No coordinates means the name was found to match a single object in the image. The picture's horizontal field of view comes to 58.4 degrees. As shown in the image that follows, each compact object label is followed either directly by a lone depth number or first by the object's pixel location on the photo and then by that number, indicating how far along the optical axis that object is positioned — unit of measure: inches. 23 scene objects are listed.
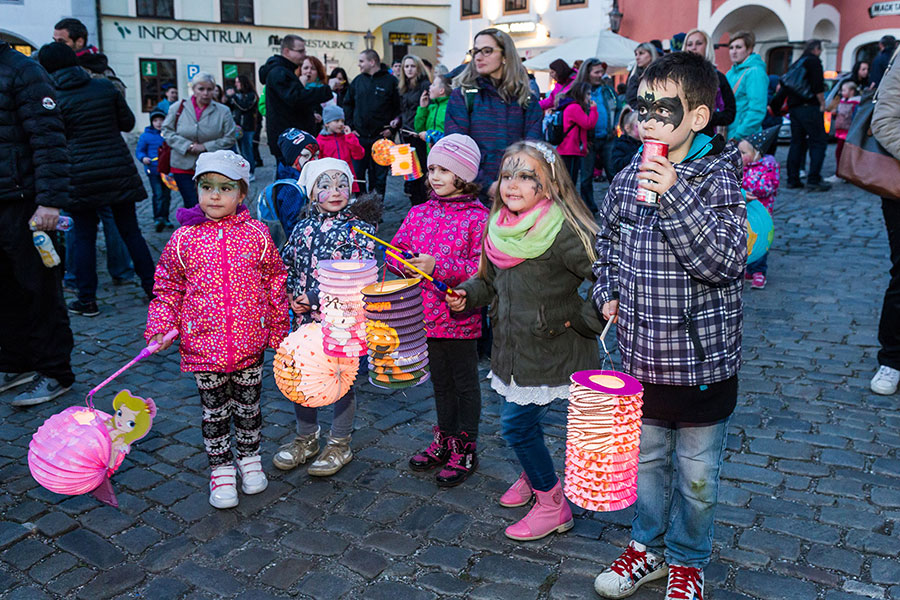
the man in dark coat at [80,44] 249.3
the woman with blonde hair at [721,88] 254.1
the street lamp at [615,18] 1082.7
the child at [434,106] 332.5
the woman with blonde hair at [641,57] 288.8
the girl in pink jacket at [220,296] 136.7
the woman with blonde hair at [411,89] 370.0
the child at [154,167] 397.1
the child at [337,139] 315.3
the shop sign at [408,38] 1355.8
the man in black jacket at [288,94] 280.5
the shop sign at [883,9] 915.4
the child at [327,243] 147.8
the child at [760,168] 259.2
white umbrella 777.6
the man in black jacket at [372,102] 372.5
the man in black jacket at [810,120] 436.1
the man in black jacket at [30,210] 174.6
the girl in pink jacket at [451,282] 142.3
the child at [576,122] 367.6
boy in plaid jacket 93.1
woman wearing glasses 205.9
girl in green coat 123.3
